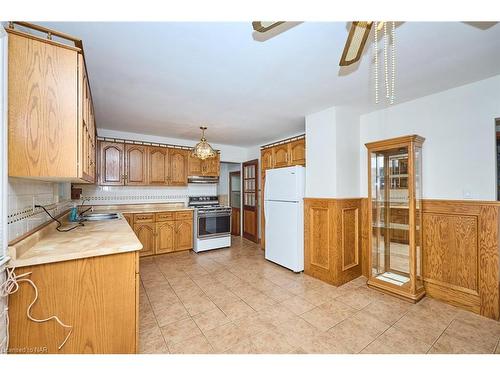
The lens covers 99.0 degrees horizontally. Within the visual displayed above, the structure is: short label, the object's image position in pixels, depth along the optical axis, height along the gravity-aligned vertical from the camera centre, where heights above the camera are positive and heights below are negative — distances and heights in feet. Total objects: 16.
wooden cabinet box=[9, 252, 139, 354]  3.68 -2.19
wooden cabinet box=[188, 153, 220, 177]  14.67 +1.65
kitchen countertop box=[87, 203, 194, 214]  12.58 -1.13
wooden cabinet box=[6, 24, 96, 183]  3.62 +1.49
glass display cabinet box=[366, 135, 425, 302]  7.81 -1.09
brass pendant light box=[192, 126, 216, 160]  11.16 +2.07
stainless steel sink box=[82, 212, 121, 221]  9.06 -1.16
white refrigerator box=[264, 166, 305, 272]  10.28 -1.40
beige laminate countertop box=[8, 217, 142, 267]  3.71 -1.15
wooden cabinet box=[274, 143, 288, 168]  11.99 +1.93
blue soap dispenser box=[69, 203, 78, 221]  8.10 -0.95
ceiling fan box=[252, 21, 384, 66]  2.88 +2.31
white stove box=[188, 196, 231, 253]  13.39 -2.47
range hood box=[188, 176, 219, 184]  15.06 +0.76
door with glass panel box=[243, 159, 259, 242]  16.22 -0.77
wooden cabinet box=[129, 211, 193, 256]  12.33 -2.47
